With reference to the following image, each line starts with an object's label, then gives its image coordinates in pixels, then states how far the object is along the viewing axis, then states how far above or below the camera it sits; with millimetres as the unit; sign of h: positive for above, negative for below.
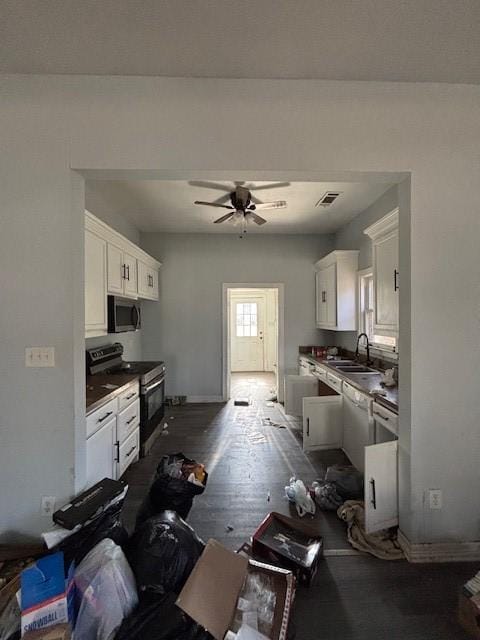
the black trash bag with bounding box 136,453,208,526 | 1863 -1087
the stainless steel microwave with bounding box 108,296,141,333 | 3121 +35
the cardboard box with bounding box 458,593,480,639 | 1351 -1335
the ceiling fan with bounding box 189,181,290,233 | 3123 +1256
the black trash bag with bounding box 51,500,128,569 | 1467 -1075
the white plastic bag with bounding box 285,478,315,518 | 2240 -1343
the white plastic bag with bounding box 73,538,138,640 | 1233 -1148
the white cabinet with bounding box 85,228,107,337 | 2502 +295
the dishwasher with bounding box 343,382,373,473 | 2539 -959
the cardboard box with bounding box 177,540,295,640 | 1259 -1200
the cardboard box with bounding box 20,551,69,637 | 1183 -1101
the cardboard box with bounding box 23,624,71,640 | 1131 -1172
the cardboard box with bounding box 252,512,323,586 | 1647 -1308
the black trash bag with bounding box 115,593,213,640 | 1199 -1219
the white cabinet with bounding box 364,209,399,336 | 2623 +417
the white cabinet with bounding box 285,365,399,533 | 1842 -978
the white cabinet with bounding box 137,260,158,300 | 4023 +524
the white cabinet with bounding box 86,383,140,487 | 2047 -927
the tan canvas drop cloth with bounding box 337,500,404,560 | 1827 -1374
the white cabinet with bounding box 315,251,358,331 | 4199 +396
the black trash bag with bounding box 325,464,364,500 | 2363 -1290
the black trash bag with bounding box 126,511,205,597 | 1357 -1101
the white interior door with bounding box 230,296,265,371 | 8422 -433
